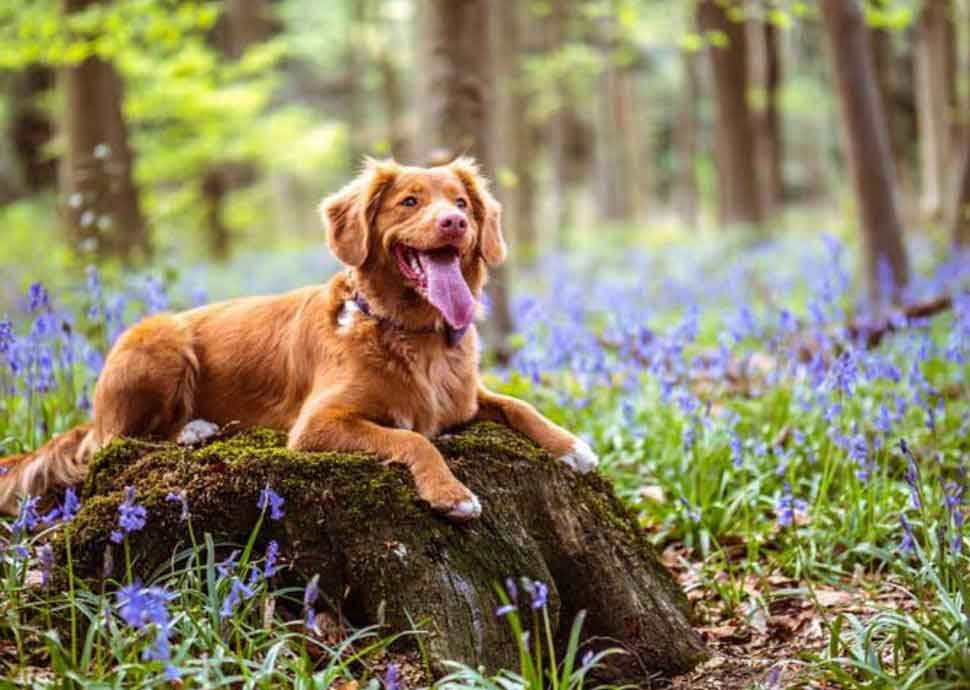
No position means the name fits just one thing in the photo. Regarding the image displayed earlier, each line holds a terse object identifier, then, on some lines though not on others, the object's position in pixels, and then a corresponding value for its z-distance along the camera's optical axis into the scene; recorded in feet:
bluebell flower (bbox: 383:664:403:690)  8.48
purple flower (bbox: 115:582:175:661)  7.41
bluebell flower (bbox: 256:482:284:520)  10.00
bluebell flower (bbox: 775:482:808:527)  13.39
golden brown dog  12.45
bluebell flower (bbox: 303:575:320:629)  8.64
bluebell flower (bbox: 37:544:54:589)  8.63
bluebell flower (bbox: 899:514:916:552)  10.96
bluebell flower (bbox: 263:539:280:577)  9.73
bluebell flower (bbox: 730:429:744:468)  14.24
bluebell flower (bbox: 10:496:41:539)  9.94
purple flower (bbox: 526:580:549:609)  8.45
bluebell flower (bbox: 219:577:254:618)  8.96
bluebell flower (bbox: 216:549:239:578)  9.43
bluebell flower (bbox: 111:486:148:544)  8.95
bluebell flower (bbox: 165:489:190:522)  9.66
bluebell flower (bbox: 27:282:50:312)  13.71
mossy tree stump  10.85
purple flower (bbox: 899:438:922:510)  10.55
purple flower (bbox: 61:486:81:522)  10.76
